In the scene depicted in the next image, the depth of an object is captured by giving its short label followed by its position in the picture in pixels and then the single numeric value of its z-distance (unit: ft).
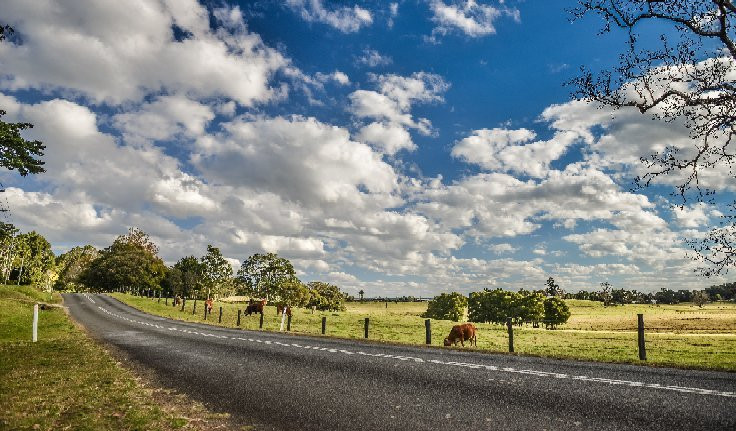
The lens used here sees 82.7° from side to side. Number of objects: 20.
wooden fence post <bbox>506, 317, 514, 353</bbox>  54.12
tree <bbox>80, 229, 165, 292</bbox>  318.98
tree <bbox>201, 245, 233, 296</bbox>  270.87
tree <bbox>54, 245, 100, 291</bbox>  364.71
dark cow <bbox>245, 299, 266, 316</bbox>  157.25
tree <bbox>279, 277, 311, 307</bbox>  201.57
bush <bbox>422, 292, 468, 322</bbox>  261.44
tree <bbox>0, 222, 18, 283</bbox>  239.50
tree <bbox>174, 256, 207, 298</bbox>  278.46
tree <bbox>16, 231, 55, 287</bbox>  253.85
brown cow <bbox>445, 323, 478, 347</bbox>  71.65
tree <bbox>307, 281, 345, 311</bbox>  210.77
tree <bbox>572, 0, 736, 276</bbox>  41.78
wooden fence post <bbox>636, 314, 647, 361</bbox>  42.57
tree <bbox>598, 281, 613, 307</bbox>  500.86
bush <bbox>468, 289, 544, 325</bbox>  251.60
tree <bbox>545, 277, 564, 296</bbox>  561.84
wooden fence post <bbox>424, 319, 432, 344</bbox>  61.16
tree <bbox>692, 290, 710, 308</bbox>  504.92
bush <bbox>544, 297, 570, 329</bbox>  258.37
